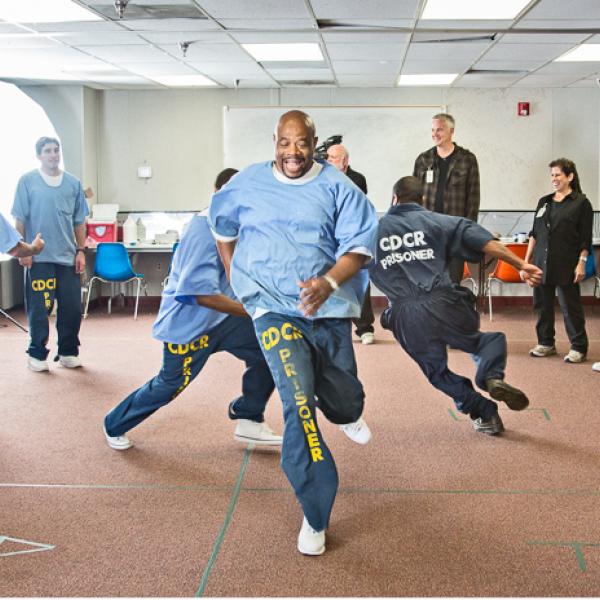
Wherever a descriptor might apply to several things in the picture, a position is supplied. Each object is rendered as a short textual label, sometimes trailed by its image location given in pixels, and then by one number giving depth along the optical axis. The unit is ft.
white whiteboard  34.27
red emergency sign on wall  33.88
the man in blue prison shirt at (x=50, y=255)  19.80
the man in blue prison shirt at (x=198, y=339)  11.18
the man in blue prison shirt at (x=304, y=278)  9.14
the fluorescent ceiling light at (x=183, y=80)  31.37
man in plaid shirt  22.49
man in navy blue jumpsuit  13.29
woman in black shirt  21.38
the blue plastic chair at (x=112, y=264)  30.22
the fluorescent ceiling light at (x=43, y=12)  19.79
